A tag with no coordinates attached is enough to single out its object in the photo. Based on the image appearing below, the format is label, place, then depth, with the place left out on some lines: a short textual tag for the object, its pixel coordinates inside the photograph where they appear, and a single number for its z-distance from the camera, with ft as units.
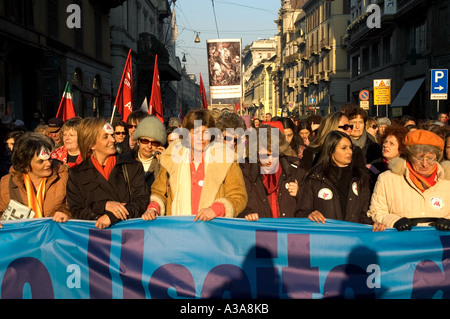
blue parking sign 44.39
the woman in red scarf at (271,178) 16.29
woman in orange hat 14.57
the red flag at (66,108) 30.19
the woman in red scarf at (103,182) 14.43
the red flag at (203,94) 38.70
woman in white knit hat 17.21
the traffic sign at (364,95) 67.26
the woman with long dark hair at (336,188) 15.37
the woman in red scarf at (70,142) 19.04
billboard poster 41.04
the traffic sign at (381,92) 62.34
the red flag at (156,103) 28.94
